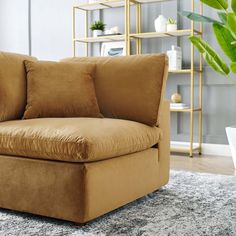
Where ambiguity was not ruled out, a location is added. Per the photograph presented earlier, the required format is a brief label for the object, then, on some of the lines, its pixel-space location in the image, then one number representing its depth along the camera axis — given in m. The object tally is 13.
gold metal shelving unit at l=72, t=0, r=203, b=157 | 4.18
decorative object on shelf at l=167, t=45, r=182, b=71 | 4.29
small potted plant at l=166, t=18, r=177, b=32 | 4.27
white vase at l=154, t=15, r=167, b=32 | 4.34
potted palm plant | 3.28
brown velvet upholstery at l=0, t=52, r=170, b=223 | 2.01
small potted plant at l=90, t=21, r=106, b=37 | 4.69
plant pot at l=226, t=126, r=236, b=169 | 3.53
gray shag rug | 1.96
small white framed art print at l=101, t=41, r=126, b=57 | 4.76
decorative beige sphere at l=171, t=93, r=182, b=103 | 4.30
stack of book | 4.25
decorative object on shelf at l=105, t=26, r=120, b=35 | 4.61
